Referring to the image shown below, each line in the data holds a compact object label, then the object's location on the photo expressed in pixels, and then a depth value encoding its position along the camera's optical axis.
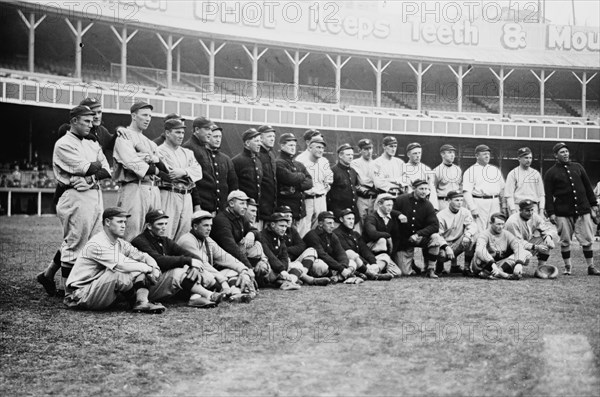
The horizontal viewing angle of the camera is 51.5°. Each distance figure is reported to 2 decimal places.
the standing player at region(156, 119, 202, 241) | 7.42
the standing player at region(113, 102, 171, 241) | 6.99
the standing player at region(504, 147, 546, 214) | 10.39
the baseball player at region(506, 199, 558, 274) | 9.41
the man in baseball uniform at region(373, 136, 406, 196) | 10.11
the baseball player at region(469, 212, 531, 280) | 8.92
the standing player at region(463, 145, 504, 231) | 10.52
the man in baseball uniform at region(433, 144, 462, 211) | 10.62
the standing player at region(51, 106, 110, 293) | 6.68
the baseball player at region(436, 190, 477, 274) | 9.68
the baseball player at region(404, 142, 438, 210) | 10.20
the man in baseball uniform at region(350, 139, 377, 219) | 10.06
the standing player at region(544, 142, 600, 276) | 9.88
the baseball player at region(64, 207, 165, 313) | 6.08
